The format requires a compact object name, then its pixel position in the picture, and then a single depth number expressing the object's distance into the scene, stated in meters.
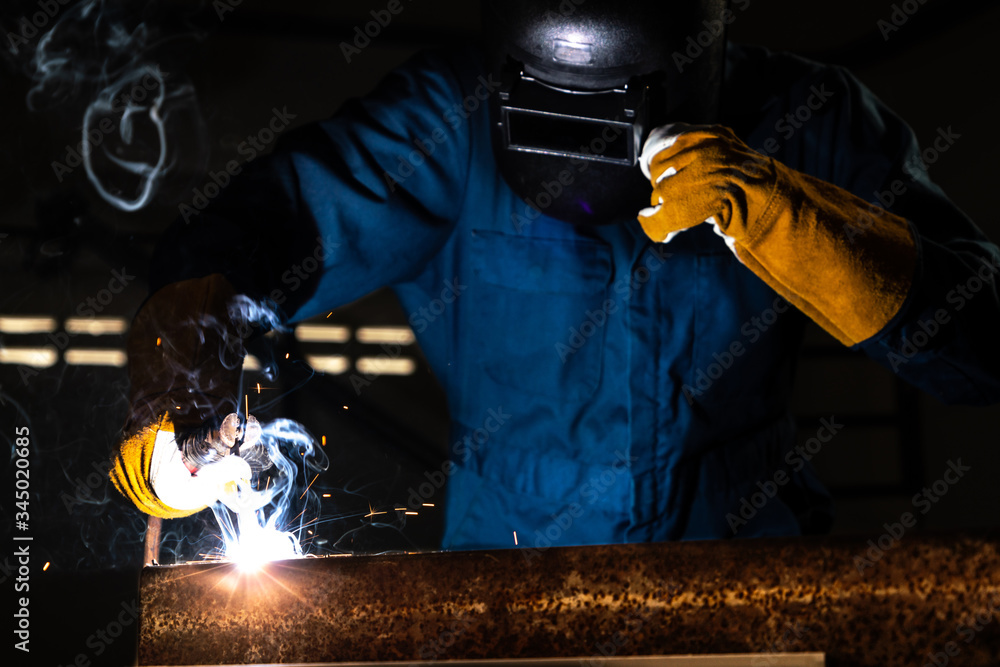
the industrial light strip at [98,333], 2.09
